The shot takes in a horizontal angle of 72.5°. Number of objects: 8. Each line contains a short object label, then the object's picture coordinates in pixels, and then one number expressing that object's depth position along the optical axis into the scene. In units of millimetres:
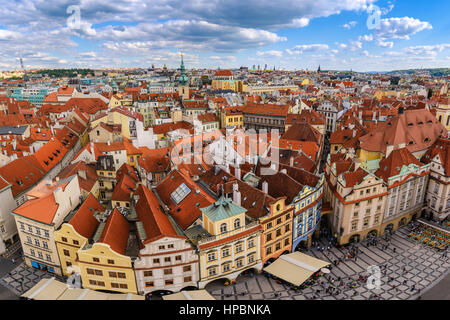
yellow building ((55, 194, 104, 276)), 43062
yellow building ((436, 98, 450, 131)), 83500
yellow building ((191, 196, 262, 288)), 40812
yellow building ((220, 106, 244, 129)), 121062
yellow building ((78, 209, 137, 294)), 38969
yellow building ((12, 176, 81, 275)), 45219
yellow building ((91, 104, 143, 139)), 89750
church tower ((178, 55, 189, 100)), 165625
